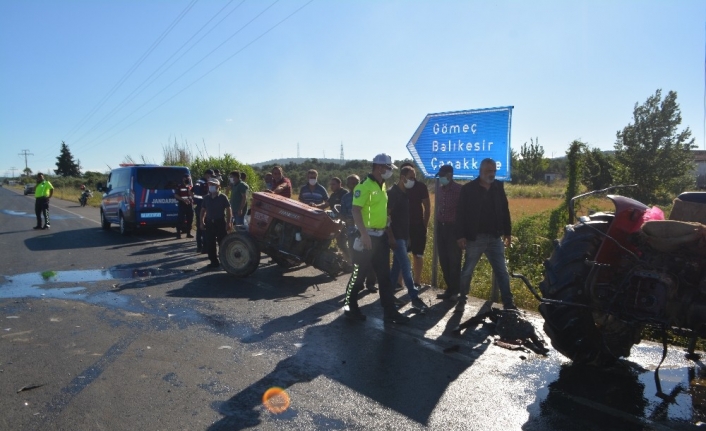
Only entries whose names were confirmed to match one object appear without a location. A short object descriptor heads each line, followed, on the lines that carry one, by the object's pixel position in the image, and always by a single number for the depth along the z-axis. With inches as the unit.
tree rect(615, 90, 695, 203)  1594.5
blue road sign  299.4
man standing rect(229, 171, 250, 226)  455.8
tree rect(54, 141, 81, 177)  3814.0
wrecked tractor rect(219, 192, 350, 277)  341.4
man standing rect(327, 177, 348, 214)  387.9
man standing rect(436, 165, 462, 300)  299.7
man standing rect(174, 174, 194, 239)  572.7
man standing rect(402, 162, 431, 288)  315.9
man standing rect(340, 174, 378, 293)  320.8
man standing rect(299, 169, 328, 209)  424.2
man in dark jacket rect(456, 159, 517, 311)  257.6
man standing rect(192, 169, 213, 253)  453.7
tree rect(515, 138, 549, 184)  2517.2
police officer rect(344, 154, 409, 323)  251.8
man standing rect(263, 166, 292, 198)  444.8
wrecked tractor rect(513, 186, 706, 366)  157.9
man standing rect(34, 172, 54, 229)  676.1
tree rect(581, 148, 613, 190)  1758.1
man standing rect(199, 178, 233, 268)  390.0
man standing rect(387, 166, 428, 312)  275.9
